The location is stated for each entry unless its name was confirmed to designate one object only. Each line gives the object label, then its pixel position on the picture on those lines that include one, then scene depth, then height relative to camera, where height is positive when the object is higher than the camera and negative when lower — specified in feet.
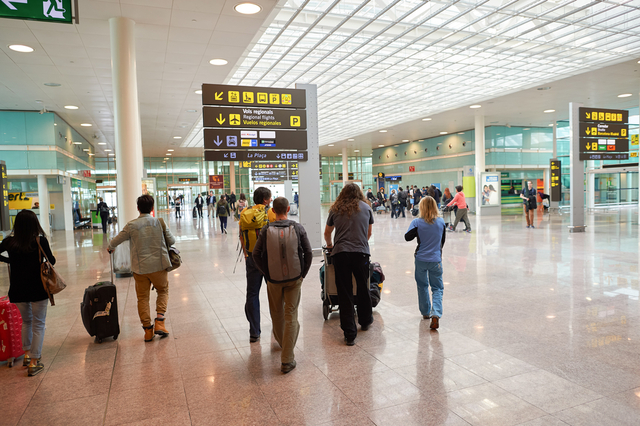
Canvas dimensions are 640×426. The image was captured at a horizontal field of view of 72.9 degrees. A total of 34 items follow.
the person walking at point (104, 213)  72.28 -2.20
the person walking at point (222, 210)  63.21 -2.04
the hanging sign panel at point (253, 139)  29.99 +4.06
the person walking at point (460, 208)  53.11 -2.47
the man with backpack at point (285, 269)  13.51 -2.37
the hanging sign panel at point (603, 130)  51.47 +6.40
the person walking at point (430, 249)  17.29 -2.41
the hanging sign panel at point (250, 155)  30.22 +2.87
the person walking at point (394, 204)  84.19 -2.68
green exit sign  12.96 +5.90
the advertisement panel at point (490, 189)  86.17 -0.40
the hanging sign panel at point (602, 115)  51.55 +8.23
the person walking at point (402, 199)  83.10 -1.73
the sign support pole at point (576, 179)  50.47 +0.59
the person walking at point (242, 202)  61.12 -0.93
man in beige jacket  16.56 -2.22
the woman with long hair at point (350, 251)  15.96 -2.22
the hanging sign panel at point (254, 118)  30.09 +5.62
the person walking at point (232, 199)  105.56 -0.80
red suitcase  14.84 -4.43
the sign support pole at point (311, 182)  35.23 +0.92
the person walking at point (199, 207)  102.68 -2.56
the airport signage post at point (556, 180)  84.64 +0.93
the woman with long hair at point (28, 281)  14.39 -2.60
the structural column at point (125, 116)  29.68 +5.77
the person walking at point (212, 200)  110.75 -0.94
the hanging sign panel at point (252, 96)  30.07 +7.19
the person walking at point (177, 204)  108.91 -1.74
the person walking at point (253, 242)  15.99 -1.75
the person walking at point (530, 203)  56.03 -2.25
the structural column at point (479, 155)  86.43 +6.51
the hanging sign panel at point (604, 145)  51.21 +4.61
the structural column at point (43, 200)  65.77 +0.33
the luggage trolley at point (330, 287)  18.20 -4.10
